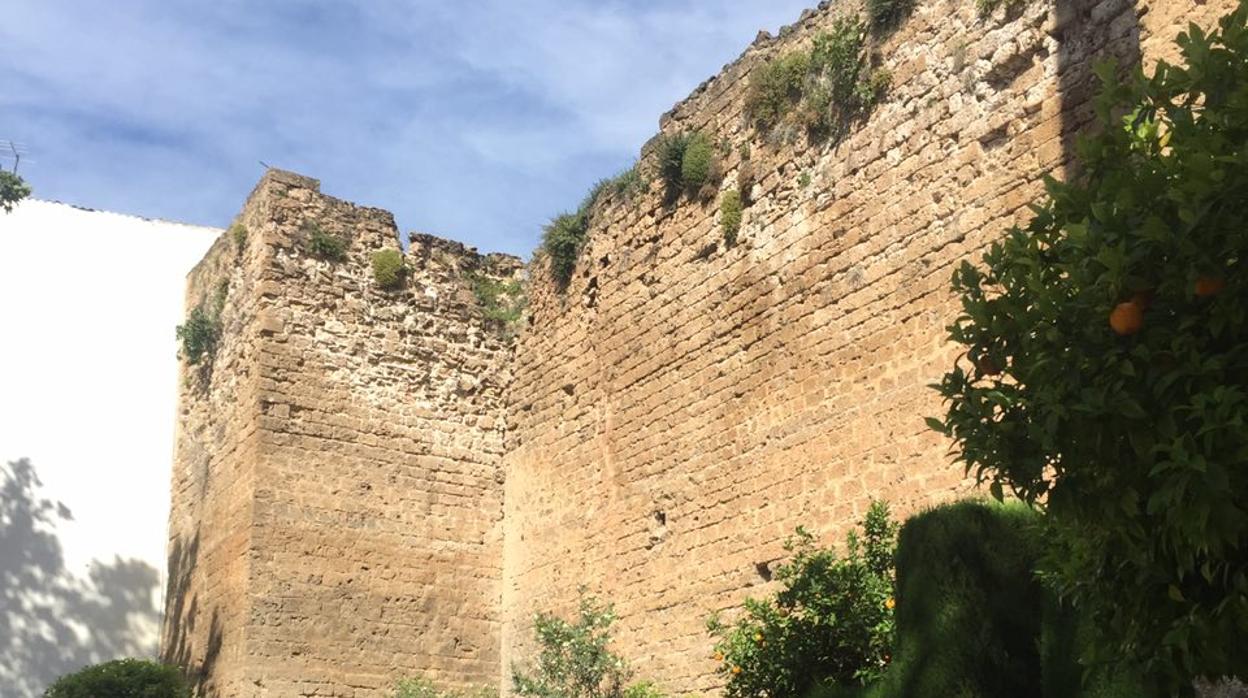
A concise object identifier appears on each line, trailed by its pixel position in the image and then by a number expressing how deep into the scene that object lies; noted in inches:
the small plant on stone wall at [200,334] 581.0
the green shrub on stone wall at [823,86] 400.8
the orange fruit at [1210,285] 166.4
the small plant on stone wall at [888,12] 389.1
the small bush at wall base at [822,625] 323.3
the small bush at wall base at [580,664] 438.6
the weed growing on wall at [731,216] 438.9
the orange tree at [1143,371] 166.4
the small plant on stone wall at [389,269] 553.3
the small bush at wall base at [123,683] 510.6
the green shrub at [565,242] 523.5
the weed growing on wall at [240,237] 559.2
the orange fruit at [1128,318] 172.2
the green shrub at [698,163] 457.4
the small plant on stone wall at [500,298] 567.8
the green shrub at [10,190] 621.9
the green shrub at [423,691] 488.4
